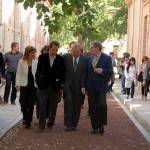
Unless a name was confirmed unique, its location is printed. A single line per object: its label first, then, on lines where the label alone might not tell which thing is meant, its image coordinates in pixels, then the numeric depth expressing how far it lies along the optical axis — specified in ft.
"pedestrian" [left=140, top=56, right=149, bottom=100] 56.59
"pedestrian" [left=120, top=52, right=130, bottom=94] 66.12
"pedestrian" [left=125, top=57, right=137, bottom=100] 57.00
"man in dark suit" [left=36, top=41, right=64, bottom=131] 32.35
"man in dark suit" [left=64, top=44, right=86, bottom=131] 33.40
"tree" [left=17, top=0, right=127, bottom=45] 25.00
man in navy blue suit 31.96
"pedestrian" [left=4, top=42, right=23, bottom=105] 47.14
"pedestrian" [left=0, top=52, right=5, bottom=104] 40.01
